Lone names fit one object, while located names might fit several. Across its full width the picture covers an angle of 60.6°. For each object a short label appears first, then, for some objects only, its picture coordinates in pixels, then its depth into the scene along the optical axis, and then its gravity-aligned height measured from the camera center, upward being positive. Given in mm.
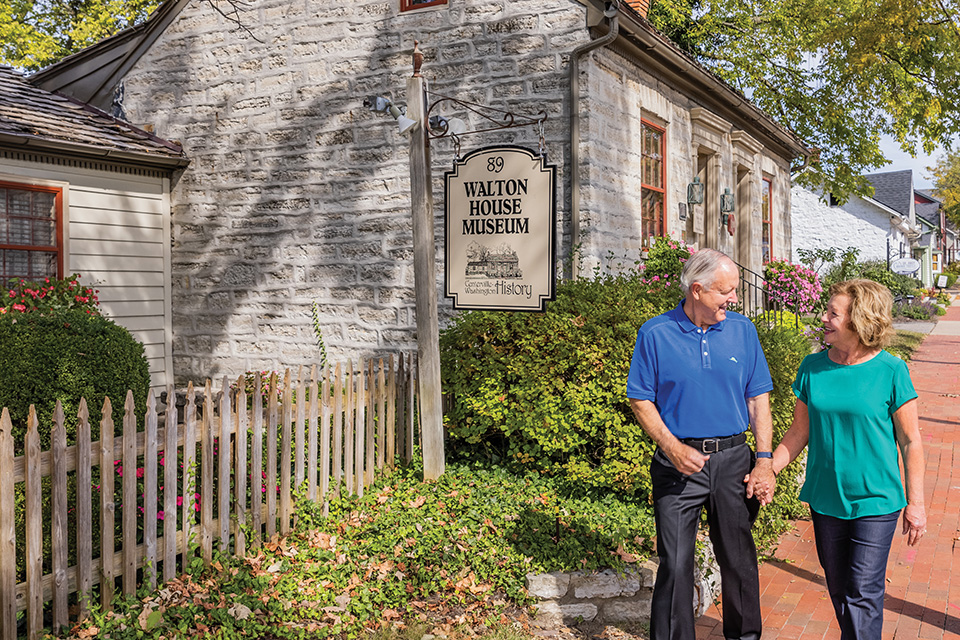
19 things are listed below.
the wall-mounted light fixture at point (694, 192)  11180 +1718
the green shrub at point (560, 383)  5965 -492
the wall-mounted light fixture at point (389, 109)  6172 +1632
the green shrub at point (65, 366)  5117 -267
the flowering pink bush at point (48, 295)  7967 +307
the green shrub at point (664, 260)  9391 +685
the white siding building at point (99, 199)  9305 +1538
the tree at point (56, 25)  20969 +8026
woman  3373 -564
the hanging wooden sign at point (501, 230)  6438 +730
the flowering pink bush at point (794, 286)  13062 +526
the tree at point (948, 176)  59938 +10812
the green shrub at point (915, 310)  26527 +198
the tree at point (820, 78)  16312 +5411
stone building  8625 +2234
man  3633 -466
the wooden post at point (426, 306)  6309 +116
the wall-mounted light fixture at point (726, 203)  12664 +1778
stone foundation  4688 -1594
